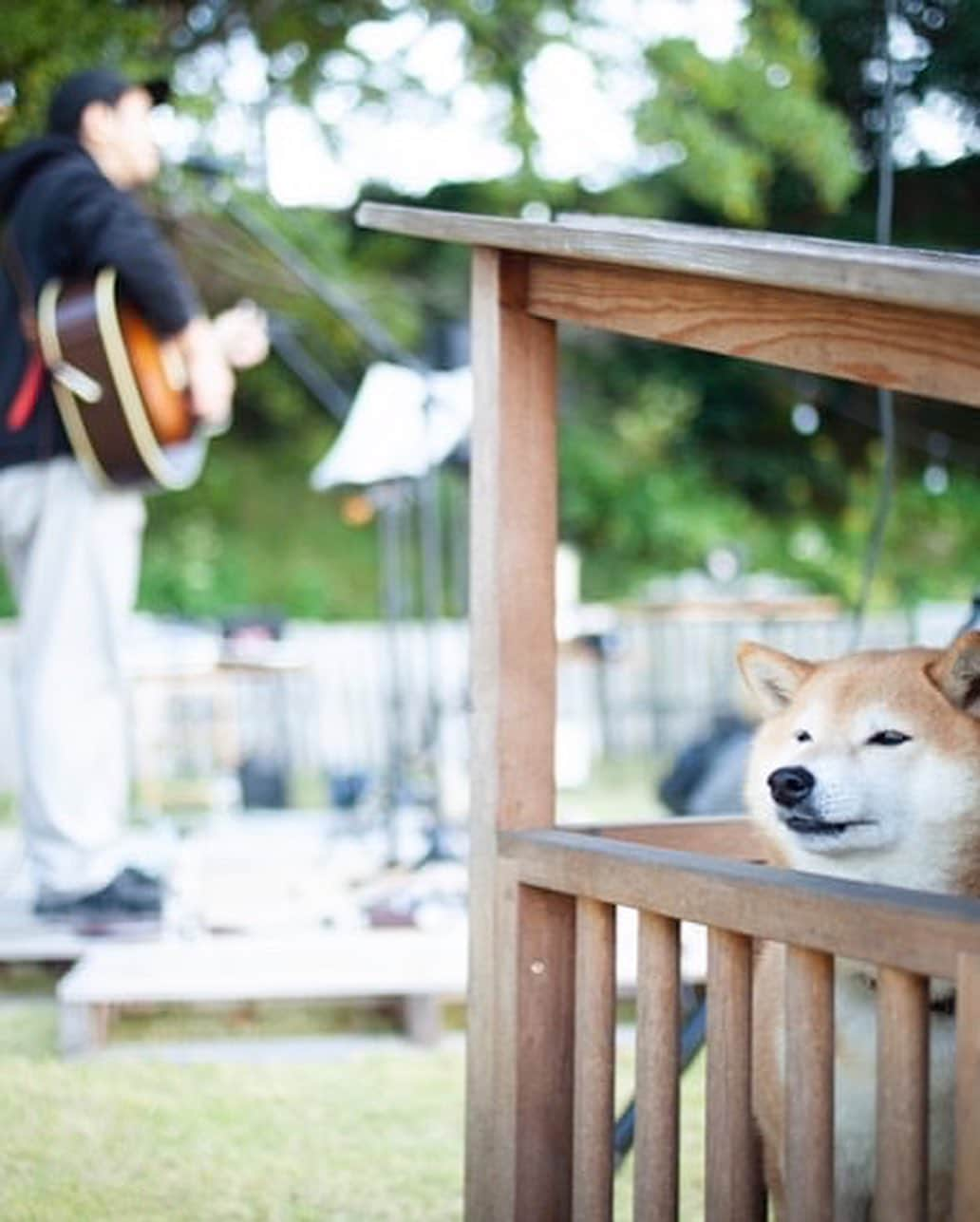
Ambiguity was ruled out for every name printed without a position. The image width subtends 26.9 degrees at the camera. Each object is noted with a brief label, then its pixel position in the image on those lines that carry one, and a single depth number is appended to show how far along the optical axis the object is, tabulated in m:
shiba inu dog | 1.66
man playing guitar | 3.74
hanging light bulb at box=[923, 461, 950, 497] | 6.60
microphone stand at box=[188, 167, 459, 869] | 4.67
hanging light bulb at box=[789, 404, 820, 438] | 8.66
